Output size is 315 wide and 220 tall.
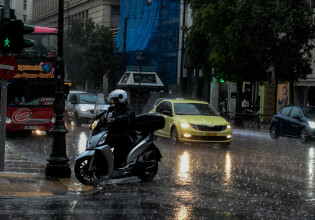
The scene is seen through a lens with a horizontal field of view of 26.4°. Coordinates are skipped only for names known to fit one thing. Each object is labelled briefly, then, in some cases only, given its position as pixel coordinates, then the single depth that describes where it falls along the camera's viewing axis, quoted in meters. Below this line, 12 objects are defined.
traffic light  11.71
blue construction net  61.03
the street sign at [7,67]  11.91
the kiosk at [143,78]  60.53
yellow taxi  20.25
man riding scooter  11.26
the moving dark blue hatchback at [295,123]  24.22
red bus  23.44
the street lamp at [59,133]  11.69
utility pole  12.17
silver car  31.50
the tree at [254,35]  31.95
